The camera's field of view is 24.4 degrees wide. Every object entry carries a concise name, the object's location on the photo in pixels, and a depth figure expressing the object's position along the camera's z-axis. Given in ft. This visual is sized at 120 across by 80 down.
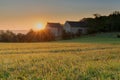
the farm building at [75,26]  312.71
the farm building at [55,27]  314.76
